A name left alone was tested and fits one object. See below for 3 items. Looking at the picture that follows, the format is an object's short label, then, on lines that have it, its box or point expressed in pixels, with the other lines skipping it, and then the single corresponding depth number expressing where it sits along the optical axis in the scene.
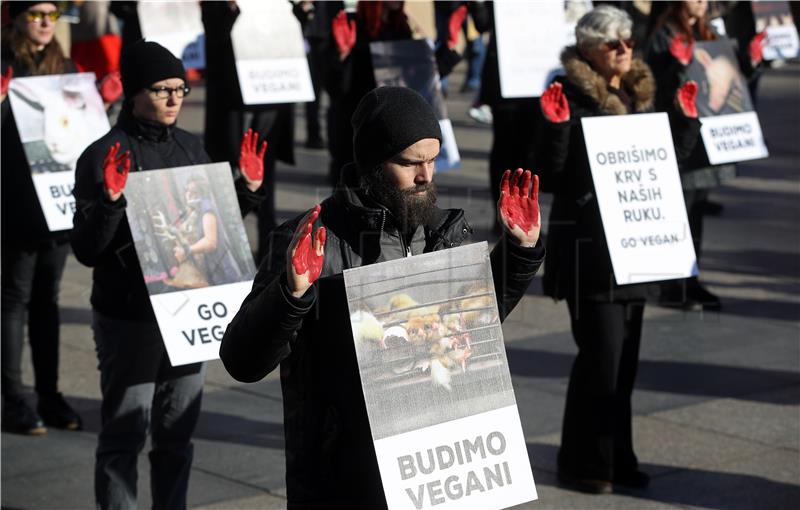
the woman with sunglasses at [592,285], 6.13
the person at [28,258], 6.73
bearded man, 3.53
